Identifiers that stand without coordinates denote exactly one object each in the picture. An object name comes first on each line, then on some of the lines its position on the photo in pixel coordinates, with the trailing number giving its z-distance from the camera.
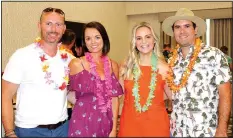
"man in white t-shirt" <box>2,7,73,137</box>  2.17
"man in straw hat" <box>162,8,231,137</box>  2.34
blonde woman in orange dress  2.46
